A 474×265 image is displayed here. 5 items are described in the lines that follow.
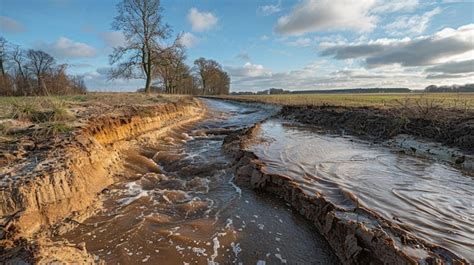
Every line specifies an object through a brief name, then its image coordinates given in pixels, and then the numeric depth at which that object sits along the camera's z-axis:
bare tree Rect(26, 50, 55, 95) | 40.78
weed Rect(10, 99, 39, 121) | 6.94
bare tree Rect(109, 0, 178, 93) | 24.30
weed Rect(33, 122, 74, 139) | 6.08
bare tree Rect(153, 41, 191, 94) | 25.23
